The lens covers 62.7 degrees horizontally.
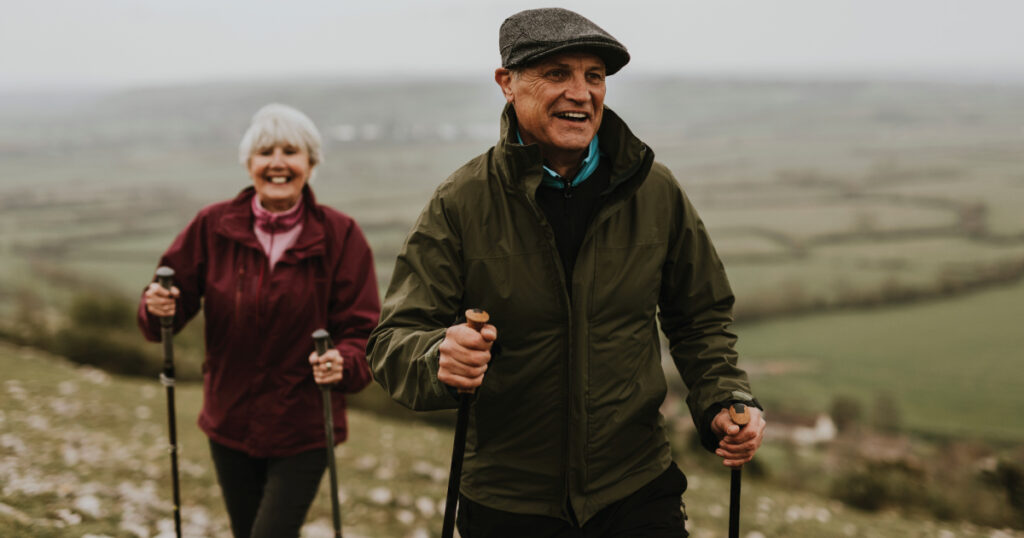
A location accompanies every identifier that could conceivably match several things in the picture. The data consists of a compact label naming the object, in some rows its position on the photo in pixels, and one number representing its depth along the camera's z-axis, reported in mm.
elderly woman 4203
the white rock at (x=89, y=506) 6289
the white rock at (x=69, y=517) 5988
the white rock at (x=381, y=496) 8383
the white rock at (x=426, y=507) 8258
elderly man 2850
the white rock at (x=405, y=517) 7974
